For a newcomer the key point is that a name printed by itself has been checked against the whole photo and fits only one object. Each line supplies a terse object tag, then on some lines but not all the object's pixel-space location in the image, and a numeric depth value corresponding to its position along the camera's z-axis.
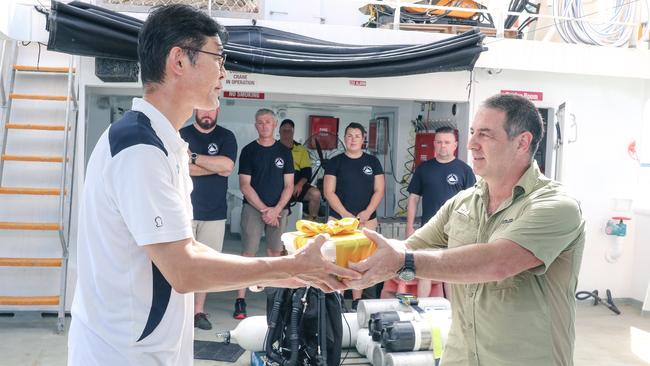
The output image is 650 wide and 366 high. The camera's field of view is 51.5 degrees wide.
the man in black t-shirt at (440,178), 7.41
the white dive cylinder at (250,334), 5.69
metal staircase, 6.64
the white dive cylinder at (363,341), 5.91
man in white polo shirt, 1.87
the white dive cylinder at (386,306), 5.96
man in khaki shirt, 2.38
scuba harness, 5.04
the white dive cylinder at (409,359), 5.33
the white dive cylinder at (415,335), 5.43
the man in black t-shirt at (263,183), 7.57
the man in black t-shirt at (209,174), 7.01
